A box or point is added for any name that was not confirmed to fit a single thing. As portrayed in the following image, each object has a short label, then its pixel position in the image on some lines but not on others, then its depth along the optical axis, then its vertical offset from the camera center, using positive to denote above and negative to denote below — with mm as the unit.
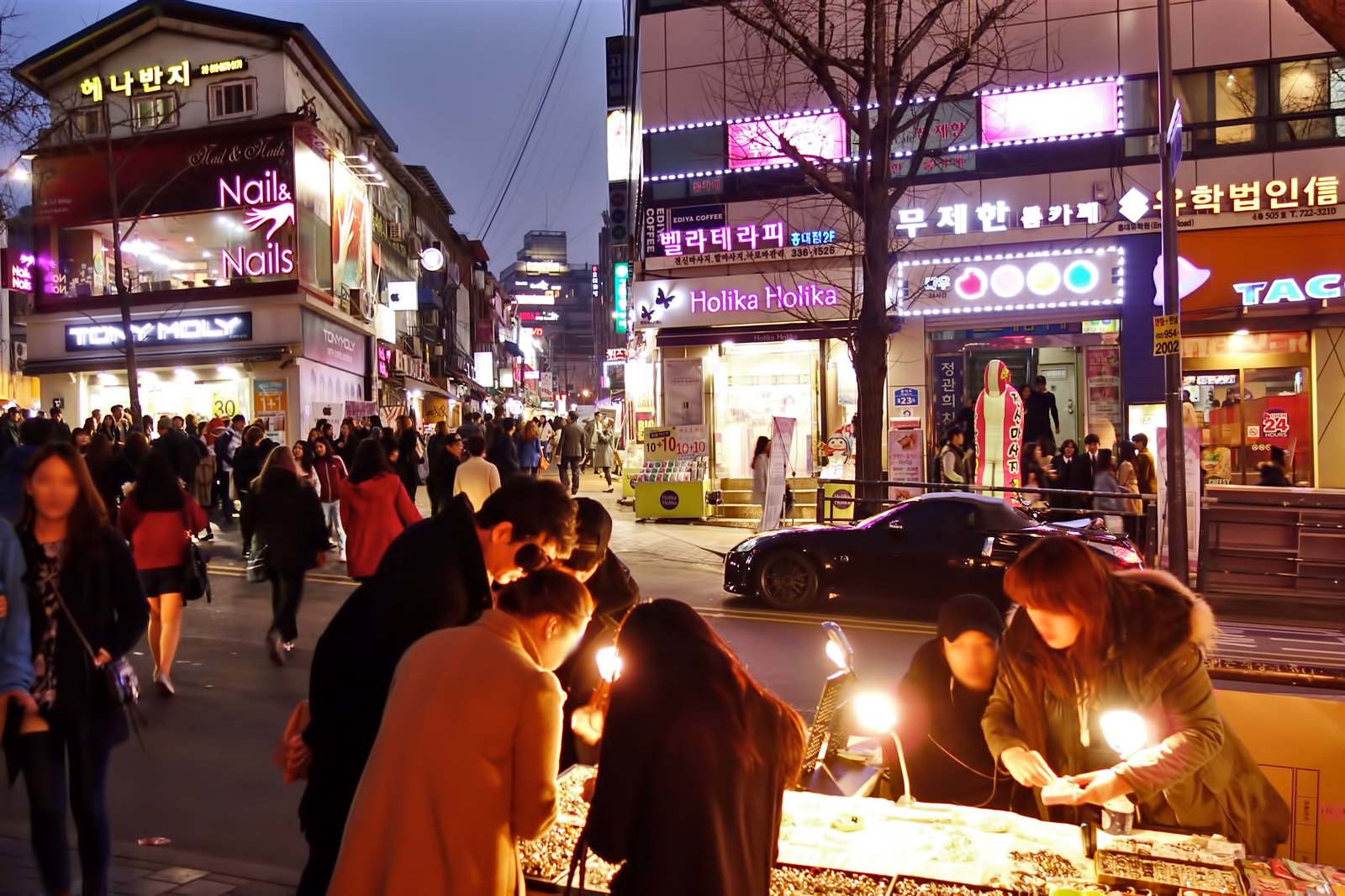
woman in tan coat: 2287 -807
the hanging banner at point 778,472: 16859 -610
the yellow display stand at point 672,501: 20125 -1310
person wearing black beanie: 4074 -1230
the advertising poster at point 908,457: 19391 -429
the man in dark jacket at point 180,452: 12938 -80
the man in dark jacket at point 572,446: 22984 -127
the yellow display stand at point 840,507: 17891 -1354
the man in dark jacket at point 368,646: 2746 -594
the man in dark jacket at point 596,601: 4203 -830
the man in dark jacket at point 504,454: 16031 -206
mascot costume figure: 15711 +81
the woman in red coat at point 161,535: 7031 -662
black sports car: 10344 -1335
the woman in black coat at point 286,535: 8070 -782
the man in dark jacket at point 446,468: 12984 -349
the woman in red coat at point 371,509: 8273 -583
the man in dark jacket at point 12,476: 5449 -159
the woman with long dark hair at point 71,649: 3672 -810
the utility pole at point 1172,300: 11477 +1707
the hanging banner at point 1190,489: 13117 -785
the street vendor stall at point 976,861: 2836 -1366
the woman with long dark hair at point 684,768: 2240 -794
